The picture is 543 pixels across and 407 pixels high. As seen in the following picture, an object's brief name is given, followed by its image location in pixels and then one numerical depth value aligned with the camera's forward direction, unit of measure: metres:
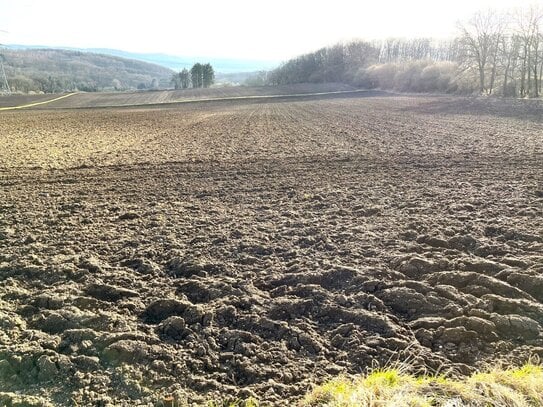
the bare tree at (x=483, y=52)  46.19
